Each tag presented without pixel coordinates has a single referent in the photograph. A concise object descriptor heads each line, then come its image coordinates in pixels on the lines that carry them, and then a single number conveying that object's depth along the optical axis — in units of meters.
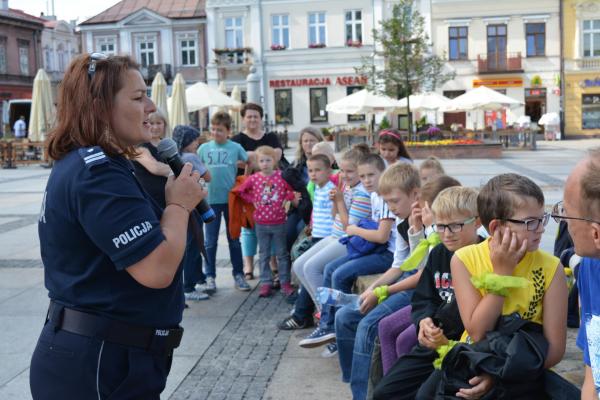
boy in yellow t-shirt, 2.66
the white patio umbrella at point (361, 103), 27.61
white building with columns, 41.84
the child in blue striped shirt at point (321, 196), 5.96
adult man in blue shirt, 2.00
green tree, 27.78
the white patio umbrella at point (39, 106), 22.69
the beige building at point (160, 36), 46.44
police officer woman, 1.96
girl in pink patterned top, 6.65
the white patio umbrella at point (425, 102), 27.76
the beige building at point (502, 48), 39.16
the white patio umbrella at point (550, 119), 36.19
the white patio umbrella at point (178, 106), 20.66
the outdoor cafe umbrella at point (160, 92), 20.48
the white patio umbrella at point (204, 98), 24.16
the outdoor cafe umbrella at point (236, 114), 27.98
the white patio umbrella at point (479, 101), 27.69
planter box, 24.25
